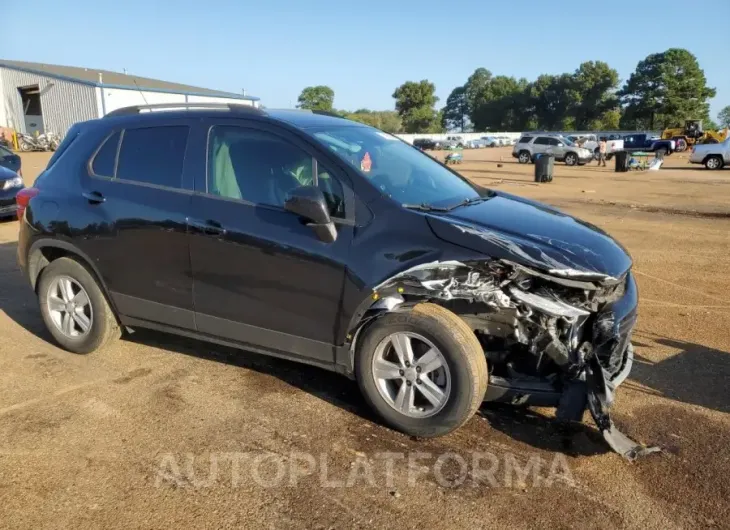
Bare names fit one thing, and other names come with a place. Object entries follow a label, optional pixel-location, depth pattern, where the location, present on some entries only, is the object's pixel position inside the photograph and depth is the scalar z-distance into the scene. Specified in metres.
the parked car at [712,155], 27.62
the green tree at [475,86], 119.74
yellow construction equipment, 45.77
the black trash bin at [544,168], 21.53
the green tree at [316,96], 92.38
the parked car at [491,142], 76.75
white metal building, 36.75
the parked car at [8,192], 10.36
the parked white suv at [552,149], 33.50
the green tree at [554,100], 99.75
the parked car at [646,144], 41.69
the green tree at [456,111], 140.62
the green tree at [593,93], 97.54
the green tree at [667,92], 82.69
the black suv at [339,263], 3.27
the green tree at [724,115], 144.00
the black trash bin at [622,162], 28.30
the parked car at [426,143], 57.84
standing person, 33.34
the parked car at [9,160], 13.22
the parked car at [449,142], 58.38
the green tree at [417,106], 101.44
